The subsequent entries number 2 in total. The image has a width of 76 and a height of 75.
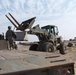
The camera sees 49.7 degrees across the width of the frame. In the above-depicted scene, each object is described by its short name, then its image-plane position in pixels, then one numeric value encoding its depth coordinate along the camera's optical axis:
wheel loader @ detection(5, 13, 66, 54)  5.53
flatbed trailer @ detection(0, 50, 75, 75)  1.10
